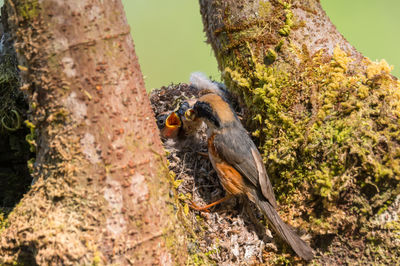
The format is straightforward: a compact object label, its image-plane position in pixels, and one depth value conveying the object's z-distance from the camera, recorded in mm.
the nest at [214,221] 5371
